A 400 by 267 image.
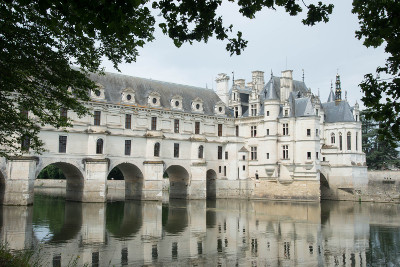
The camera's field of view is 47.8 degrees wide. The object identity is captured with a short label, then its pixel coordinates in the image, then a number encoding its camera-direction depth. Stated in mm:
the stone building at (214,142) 36812
